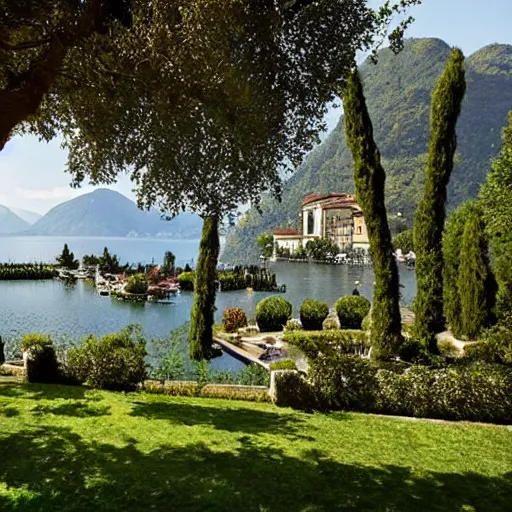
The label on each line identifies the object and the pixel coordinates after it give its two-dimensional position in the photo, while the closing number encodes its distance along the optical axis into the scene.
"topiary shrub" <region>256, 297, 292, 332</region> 16.67
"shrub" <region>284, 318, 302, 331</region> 16.62
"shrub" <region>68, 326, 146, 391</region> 9.09
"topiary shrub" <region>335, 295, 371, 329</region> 16.83
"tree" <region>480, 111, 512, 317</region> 13.62
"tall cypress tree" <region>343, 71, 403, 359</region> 12.19
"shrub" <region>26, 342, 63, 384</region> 9.23
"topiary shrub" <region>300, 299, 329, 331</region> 16.56
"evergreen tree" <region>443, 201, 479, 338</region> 15.40
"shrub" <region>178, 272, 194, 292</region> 26.88
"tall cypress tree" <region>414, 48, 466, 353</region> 12.66
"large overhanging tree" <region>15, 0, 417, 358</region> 4.42
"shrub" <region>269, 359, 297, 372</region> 8.86
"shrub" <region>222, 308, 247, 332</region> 16.19
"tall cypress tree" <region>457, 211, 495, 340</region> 14.73
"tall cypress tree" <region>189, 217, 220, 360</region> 13.08
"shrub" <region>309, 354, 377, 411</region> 8.35
